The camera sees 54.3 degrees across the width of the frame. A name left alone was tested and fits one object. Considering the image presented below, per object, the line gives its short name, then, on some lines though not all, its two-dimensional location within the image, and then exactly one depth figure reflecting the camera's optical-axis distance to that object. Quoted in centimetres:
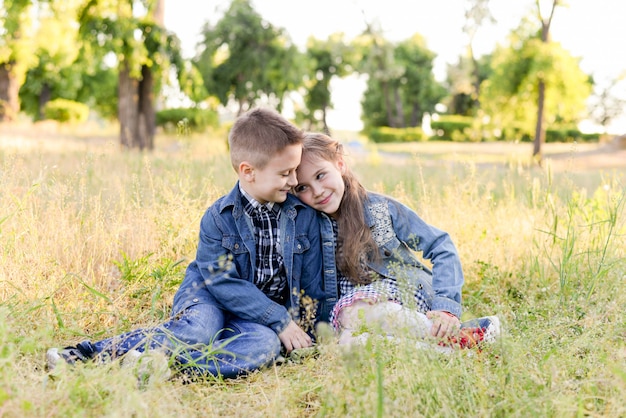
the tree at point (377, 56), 2775
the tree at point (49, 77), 1653
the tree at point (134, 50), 1014
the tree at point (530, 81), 1335
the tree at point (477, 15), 1909
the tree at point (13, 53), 1167
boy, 279
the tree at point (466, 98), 4131
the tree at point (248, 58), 1655
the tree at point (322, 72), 3375
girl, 294
